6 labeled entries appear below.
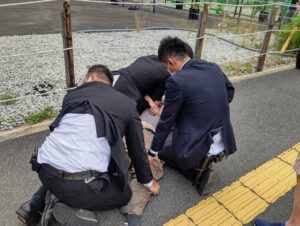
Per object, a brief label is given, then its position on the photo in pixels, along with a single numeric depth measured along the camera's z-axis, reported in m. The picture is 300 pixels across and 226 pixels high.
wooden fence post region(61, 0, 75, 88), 3.47
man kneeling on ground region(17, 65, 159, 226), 1.93
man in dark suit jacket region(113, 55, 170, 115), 3.22
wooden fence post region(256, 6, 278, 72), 5.82
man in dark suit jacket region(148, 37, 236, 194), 2.37
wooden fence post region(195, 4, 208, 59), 4.71
